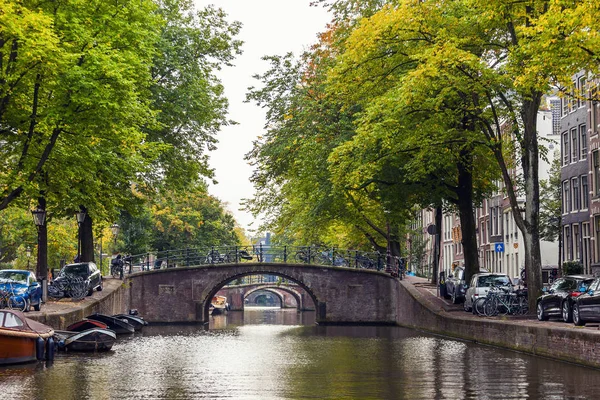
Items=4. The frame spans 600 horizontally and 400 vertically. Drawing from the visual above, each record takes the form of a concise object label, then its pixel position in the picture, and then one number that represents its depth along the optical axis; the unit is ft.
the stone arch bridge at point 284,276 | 178.70
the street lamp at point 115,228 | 173.59
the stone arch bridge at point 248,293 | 337.93
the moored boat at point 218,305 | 308.40
